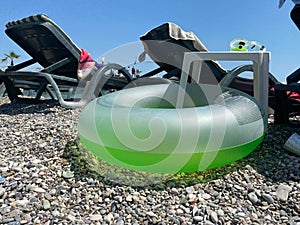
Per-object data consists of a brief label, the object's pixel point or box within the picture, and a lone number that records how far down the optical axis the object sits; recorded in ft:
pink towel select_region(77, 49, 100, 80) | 15.06
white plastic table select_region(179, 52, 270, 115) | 8.37
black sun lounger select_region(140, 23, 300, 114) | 12.82
